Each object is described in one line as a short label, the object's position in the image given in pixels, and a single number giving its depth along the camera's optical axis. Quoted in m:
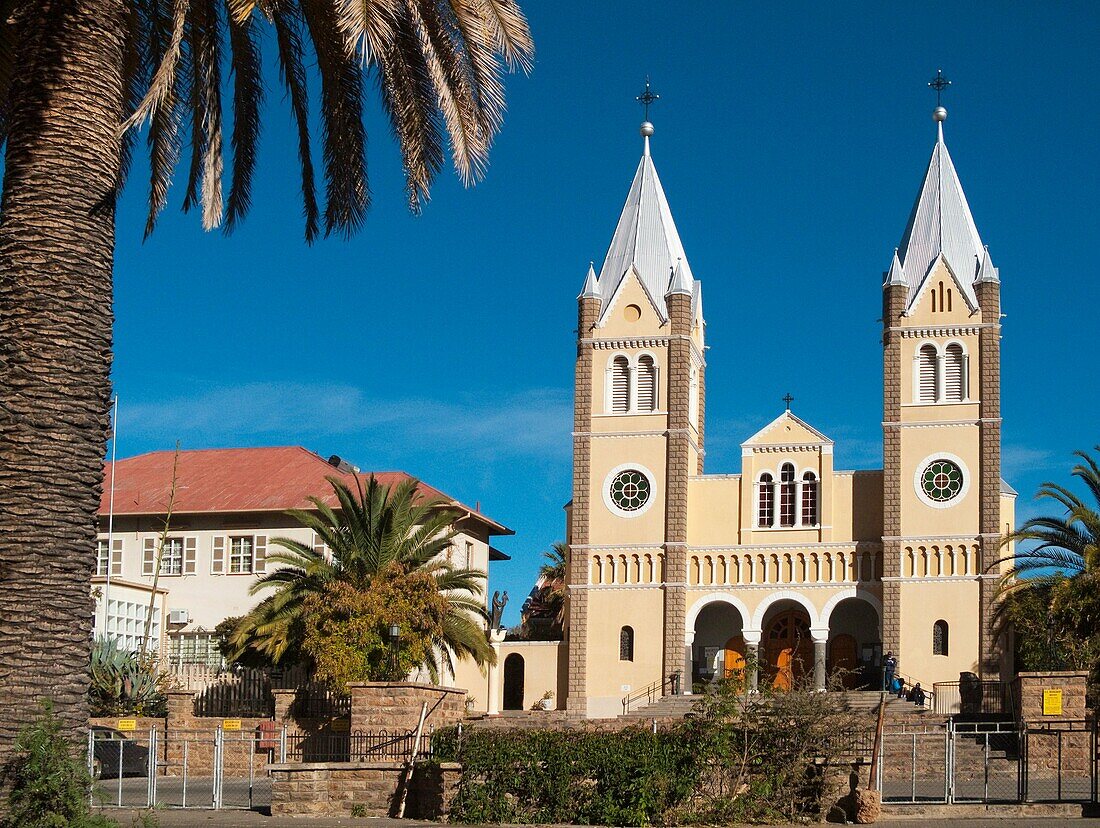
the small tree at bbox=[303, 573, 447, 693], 37.41
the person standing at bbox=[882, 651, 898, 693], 49.19
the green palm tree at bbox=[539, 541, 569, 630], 71.38
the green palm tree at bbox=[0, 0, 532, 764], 13.83
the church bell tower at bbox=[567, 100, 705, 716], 53.38
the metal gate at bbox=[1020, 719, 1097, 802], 22.69
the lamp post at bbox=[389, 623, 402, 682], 31.94
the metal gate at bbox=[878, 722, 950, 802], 24.56
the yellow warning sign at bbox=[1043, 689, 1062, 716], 26.91
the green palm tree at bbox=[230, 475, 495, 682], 39.59
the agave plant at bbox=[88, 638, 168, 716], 39.84
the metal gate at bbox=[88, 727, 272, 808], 25.52
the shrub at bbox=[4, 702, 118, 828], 13.57
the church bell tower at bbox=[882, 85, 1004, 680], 50.78
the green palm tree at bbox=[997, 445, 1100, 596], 41.72
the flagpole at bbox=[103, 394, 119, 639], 47.25
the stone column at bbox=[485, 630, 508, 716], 54.91
